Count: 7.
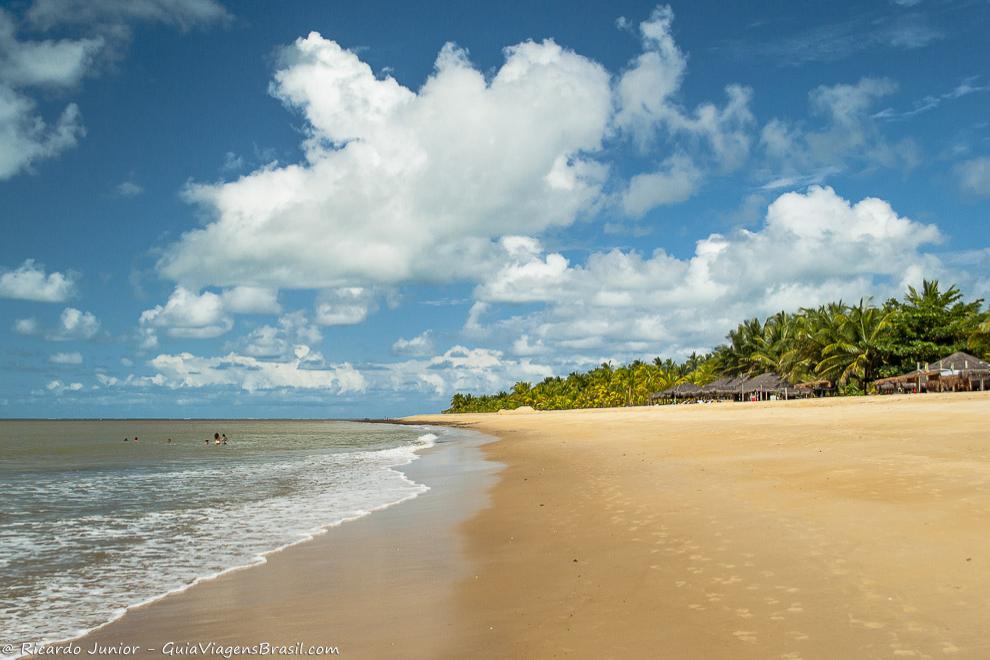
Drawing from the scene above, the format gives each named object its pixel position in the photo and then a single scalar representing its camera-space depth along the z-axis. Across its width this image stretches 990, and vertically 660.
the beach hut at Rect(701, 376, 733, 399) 77.00
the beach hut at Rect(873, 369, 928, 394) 51.75
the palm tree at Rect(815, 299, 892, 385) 57.19
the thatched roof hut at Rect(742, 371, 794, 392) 69.19
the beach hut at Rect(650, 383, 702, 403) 84.19
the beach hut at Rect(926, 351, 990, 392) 49.25
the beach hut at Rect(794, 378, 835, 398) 61.97
